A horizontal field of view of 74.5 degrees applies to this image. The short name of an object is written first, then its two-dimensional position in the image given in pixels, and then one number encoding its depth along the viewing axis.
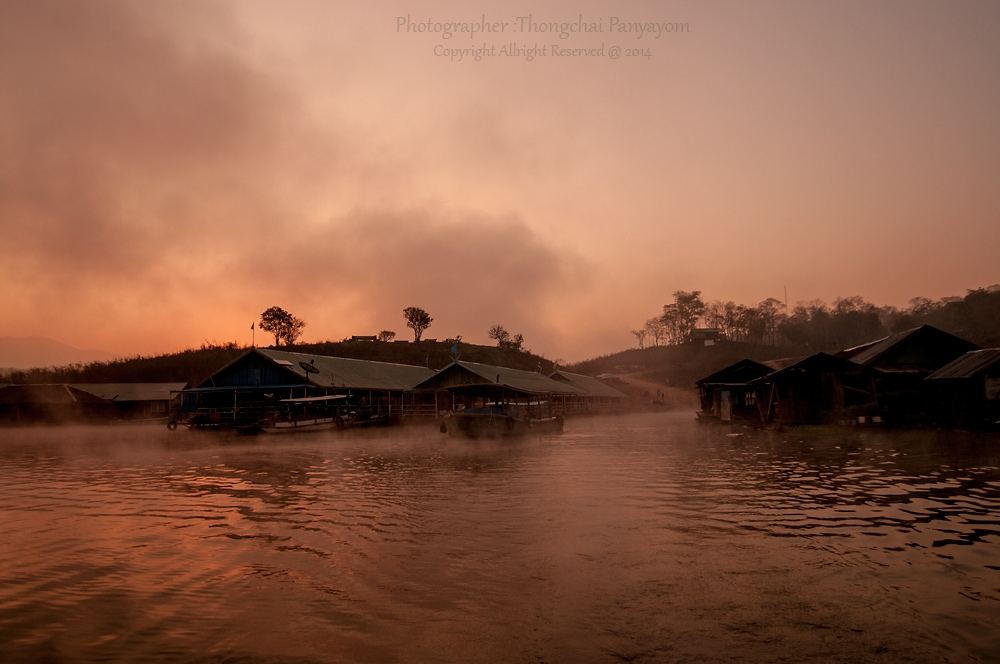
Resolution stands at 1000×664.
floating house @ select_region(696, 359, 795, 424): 42.81
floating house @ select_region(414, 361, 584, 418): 41.97
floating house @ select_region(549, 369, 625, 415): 71.53
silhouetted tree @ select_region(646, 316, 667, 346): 148.74
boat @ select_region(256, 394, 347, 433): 40.22
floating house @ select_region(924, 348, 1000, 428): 25.67
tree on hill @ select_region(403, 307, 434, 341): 121.69
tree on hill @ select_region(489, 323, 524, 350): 125.50
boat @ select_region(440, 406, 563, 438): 34.62
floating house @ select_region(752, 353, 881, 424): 32.94
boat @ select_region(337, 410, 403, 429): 43.12
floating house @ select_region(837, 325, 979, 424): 31.73
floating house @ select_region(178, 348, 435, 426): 46.56
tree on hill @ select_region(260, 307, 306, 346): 112.25
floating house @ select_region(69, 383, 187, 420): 65.31
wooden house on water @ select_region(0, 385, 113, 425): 59.75
